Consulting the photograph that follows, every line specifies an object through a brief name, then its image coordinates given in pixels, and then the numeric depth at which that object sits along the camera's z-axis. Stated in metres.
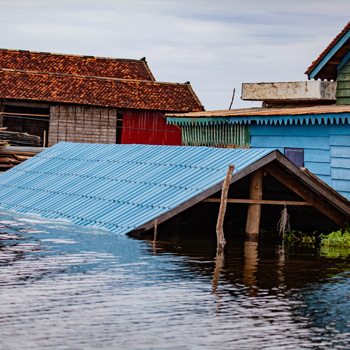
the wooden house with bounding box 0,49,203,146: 41.84
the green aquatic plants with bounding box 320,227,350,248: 21.23
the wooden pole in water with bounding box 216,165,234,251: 18.48
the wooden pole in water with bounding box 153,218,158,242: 18.54
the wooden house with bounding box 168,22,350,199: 22.45
